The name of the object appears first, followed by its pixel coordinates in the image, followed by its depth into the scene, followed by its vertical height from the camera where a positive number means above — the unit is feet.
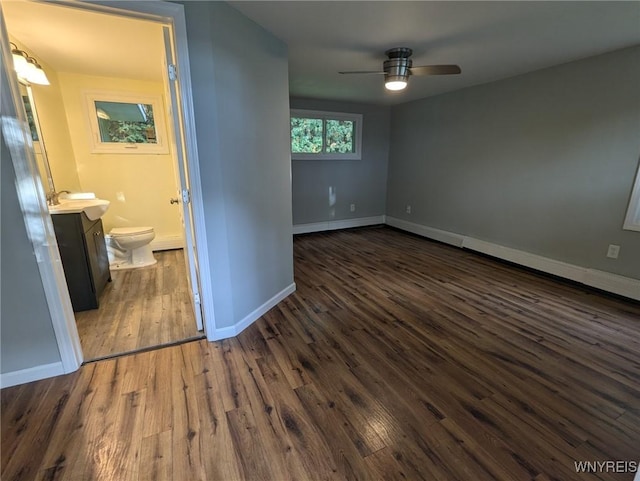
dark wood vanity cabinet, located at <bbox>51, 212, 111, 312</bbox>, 7.66 -2.49
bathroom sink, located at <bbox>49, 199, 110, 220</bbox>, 7.52 -1.17
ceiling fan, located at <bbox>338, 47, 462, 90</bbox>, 8.34 +2.67
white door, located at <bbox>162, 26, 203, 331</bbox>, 5.82 -0.24
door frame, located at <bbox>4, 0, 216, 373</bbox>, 5.16 -0.34
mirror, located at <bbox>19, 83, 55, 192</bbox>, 7.97 +0.64
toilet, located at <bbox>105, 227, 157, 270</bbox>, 11.00 -3.25
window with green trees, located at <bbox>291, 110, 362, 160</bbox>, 15.79 +1.54
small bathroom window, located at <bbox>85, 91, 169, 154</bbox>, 11.54 +1.53
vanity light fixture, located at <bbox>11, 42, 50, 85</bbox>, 7.07 +2.24
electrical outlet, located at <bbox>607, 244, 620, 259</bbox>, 9.20 -2.62
